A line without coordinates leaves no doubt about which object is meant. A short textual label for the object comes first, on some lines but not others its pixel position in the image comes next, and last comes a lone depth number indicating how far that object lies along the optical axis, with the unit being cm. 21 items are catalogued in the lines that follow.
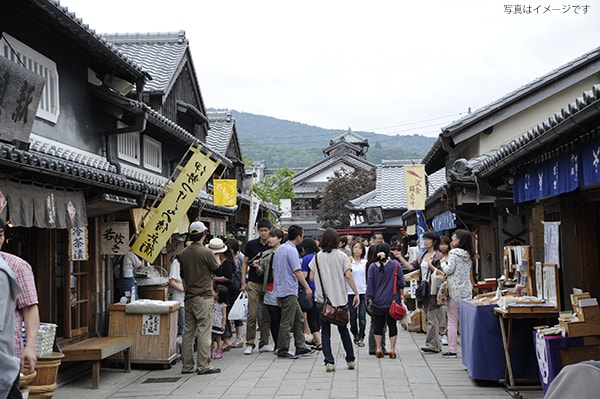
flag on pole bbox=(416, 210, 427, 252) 2620
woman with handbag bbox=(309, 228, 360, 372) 1184
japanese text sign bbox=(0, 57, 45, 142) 923
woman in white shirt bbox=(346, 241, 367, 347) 1516
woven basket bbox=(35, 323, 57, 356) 863
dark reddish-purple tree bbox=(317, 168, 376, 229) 5691
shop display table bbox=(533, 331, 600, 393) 822
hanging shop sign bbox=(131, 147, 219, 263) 1353
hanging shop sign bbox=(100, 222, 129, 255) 1315
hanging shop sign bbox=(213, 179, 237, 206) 2334
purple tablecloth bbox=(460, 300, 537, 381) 991
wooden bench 1094
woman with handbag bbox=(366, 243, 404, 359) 1309
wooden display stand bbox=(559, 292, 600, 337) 808
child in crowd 1406
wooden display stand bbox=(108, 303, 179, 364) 1264
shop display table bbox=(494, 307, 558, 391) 980
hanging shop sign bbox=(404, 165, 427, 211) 2455
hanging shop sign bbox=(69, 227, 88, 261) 1166
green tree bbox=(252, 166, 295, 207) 5212
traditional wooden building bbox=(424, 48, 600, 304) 754
